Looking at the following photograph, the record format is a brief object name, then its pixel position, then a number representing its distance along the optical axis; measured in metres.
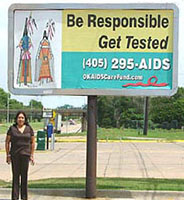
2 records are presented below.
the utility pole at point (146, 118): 50.40
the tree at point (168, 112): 94.62
